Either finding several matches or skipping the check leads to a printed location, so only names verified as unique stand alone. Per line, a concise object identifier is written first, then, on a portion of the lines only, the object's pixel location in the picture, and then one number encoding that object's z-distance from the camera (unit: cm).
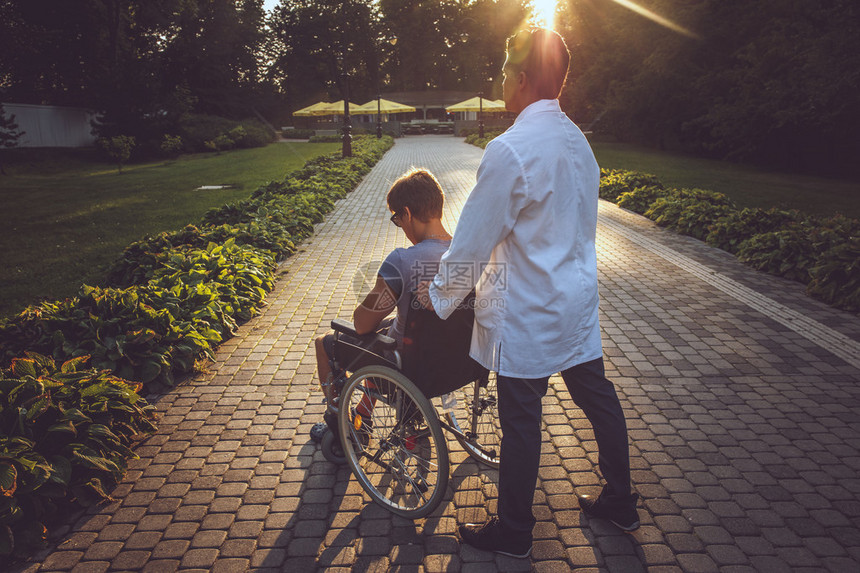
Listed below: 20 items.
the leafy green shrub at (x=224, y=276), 523
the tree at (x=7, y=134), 2055
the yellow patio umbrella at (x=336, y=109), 3655
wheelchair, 242
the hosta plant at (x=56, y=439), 257
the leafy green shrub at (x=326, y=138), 3698
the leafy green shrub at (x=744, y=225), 806
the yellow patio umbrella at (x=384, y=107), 4062
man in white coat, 196
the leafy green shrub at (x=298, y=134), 4296
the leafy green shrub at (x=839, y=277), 563
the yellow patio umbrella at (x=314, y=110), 3855
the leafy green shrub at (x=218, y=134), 3127
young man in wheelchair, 249
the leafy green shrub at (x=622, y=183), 1310
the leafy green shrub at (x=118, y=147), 2145
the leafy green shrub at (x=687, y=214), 910
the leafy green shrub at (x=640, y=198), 1157
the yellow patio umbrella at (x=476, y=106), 3938
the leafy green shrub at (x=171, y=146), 2747
